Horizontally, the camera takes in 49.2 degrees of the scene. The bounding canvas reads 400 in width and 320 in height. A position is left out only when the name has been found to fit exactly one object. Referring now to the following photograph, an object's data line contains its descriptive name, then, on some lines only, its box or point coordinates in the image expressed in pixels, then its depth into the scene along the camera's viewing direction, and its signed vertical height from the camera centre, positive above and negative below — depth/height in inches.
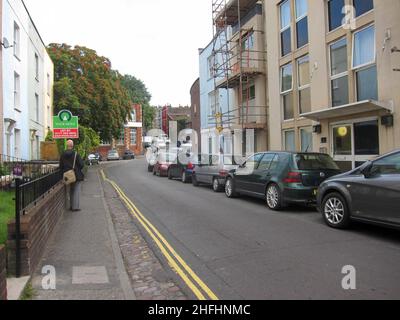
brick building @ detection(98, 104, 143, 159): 2628.0 +172.1
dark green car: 418.9 -13.6
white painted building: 668.1 +151.9
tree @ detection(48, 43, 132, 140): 1221.7 +230.3
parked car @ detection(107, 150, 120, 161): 2101.0 +45.7
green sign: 603.5 +56.0
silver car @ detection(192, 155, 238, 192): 611.8 -9.9
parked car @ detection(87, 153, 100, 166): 1589.4 +25.2
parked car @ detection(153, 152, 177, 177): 925.8 +5.3
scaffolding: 815.1 +204.5
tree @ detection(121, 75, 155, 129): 3358.8 +565.1
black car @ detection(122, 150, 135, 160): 2260.1 +47.9
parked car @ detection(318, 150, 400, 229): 286.0 -24.2
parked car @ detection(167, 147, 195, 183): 776.3 -5.2
